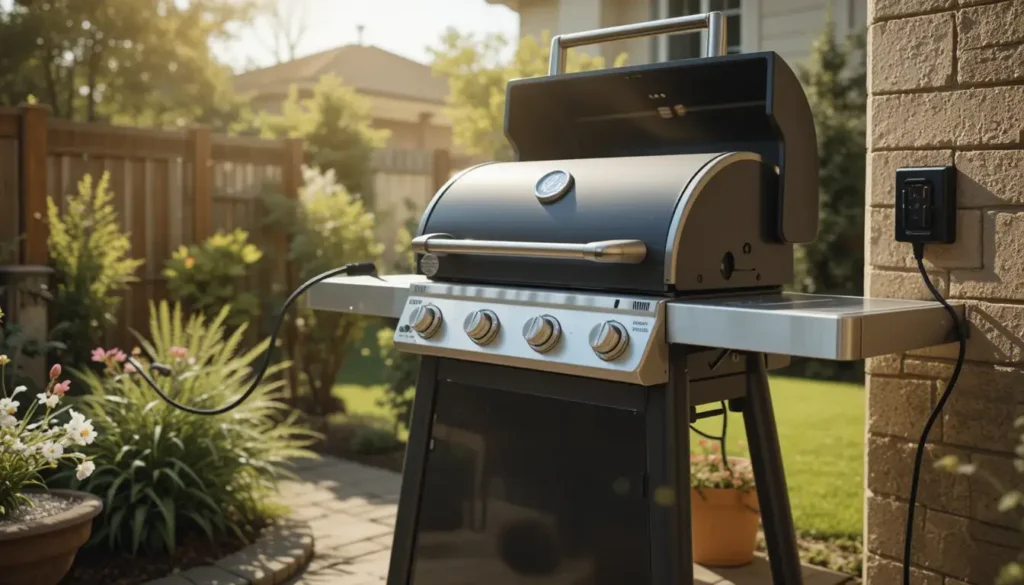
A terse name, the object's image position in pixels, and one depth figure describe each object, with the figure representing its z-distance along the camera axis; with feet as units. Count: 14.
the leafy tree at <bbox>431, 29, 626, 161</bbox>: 30.89
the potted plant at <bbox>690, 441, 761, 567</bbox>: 10.53
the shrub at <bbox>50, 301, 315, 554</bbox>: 10.77
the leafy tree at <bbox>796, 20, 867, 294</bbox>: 25.77
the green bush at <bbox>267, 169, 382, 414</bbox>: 19.21
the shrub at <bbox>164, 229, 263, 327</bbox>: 17.48
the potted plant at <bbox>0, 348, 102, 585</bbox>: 8.11
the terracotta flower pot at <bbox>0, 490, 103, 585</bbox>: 8.03
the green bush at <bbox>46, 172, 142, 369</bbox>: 15.33
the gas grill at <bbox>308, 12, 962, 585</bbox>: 6.33
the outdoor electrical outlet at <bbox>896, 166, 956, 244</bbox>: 7.08
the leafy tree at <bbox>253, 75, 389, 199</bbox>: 33.35
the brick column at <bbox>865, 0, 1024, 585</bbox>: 6.83
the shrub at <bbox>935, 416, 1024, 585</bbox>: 4.33
